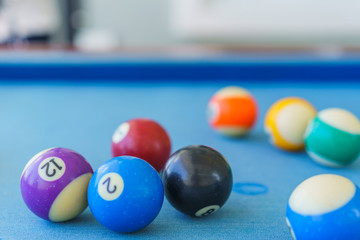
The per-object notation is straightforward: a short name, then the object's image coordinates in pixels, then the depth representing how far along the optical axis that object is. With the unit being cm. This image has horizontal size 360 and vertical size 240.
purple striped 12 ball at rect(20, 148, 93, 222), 64
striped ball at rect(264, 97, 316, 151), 82
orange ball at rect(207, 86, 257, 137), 88
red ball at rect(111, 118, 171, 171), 74
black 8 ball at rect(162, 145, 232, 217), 65
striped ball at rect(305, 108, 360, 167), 77
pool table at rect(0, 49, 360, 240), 65
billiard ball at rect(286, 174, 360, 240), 59
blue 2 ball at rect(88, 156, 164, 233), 62
